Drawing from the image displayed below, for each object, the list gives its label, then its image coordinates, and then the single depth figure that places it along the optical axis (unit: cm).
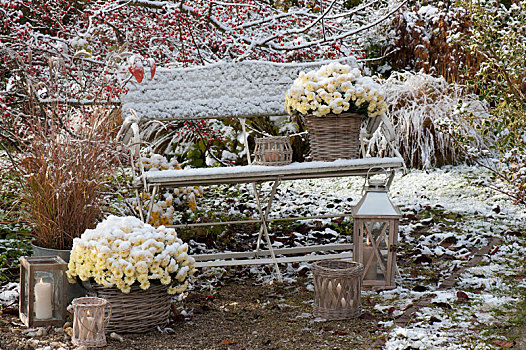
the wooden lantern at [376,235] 634
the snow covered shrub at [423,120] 1173
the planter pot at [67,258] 580
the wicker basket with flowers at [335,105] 682
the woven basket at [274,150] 677
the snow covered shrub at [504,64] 734
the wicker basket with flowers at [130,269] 513
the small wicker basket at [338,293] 561
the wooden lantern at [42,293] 532
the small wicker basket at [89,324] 490
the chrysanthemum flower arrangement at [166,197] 812
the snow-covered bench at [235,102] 683
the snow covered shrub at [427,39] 1365
